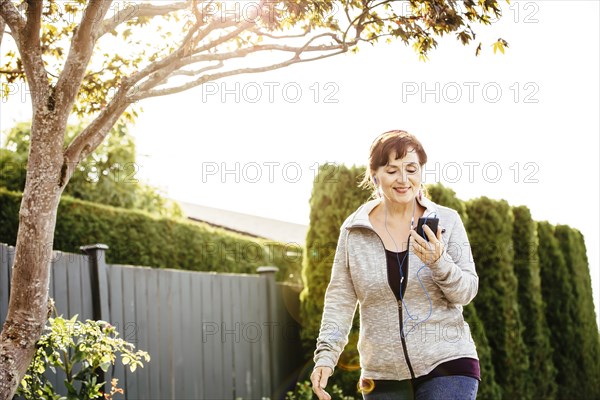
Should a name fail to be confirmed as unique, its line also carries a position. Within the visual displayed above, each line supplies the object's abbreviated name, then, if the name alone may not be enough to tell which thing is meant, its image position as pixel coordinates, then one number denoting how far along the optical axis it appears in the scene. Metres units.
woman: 6.18
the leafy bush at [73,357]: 9.38
